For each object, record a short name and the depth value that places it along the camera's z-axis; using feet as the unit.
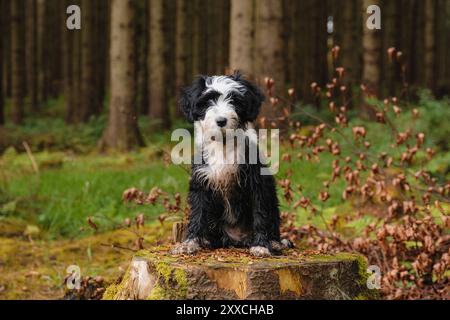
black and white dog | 15.16
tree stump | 15.14
